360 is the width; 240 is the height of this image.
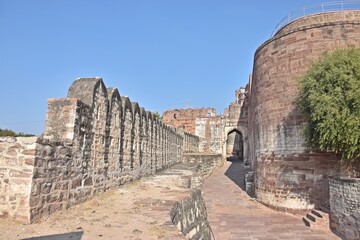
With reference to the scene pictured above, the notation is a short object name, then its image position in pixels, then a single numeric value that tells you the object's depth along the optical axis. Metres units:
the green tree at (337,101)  7.90
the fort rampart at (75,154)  4.05
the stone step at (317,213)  8.64
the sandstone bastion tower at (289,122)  10.03
